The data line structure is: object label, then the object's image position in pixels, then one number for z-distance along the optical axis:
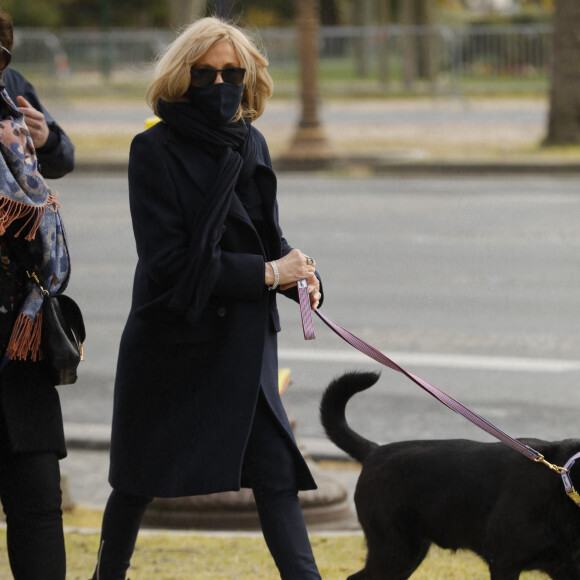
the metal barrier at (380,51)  52.69
